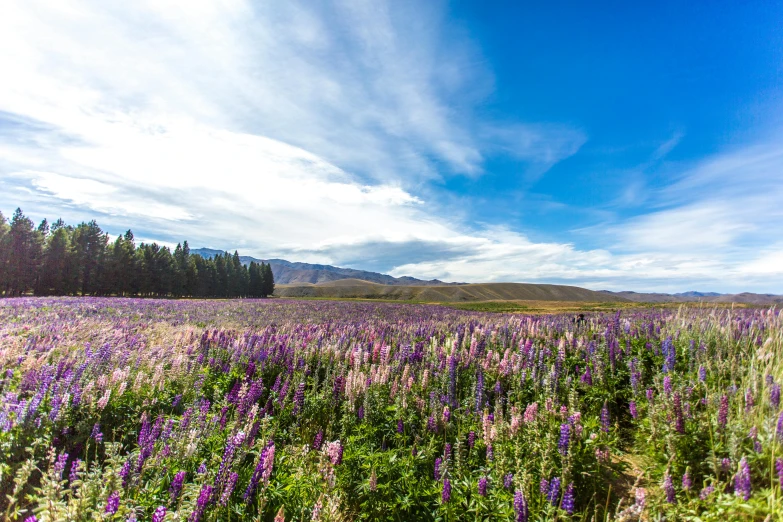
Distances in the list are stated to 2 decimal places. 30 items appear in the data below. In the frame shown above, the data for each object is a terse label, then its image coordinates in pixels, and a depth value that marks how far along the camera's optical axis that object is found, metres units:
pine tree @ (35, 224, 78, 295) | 59.44
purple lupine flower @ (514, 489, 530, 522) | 2.89
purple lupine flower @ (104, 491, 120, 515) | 2.31
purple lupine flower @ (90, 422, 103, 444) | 3.65
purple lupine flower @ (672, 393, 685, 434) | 3.80
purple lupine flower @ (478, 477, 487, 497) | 3.36
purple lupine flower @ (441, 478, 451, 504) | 3.25
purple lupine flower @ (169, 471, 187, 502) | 2.96
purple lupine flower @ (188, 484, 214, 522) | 2.65
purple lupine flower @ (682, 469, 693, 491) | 3.16
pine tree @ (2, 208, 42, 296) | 54.28
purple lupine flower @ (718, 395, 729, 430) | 3.77
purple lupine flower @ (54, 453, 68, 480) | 2.70
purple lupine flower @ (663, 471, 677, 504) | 3.17
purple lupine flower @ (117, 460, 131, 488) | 3.08
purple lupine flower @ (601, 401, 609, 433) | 4.52
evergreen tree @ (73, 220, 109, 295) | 66.44
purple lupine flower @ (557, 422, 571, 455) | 3.66
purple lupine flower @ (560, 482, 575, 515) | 2.99
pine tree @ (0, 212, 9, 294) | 52.35
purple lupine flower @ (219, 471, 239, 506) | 2.83
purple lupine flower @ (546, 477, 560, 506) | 3.13
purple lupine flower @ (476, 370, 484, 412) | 5.27
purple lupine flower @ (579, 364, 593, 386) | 6.26
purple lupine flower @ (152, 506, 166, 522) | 2.26
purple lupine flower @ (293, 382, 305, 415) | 5.13
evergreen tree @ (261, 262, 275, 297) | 131.00
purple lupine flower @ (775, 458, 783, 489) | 2.85
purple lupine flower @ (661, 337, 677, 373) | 6.01
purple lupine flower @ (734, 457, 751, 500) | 2.86
